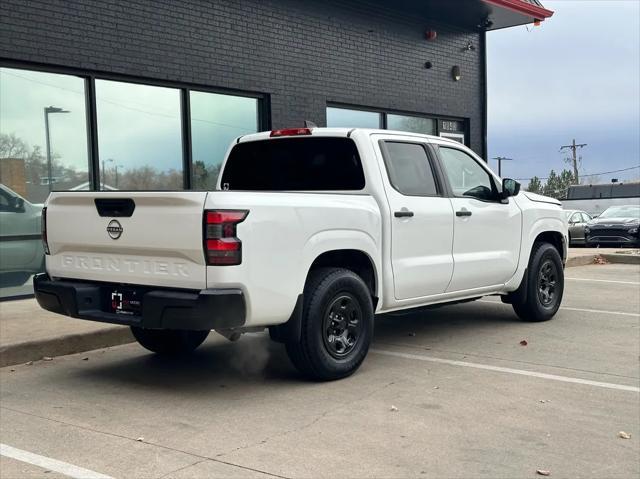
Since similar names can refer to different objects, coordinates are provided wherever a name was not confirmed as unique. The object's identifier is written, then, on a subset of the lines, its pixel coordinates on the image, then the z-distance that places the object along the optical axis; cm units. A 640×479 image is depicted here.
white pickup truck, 502
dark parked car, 2361
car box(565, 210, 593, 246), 2520
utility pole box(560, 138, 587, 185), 8531
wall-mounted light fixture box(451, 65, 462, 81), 1583
